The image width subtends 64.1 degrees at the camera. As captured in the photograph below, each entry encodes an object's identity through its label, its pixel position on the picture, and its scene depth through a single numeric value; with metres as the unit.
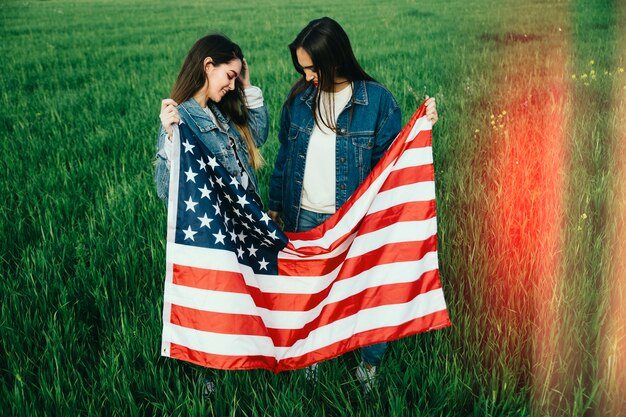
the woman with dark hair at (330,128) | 2.13
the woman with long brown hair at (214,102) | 2.23
